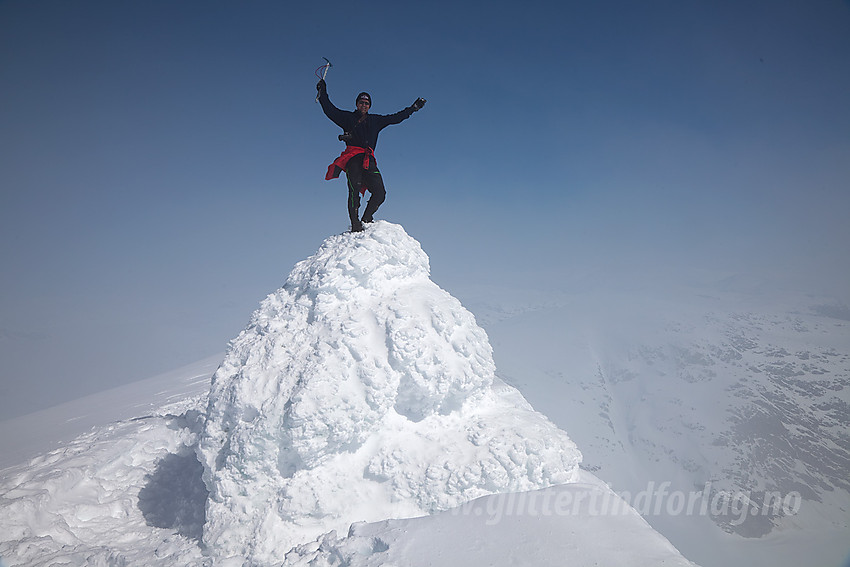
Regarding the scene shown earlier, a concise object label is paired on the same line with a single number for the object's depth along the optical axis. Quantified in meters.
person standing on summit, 5.83
